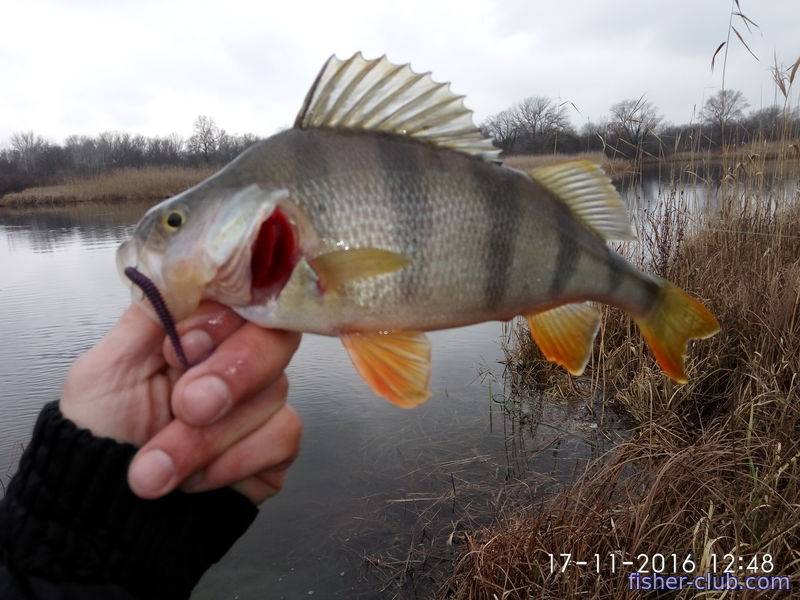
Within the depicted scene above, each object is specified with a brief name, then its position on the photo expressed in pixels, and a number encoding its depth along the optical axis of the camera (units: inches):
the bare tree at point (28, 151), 2345.2
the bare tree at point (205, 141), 1742.1
